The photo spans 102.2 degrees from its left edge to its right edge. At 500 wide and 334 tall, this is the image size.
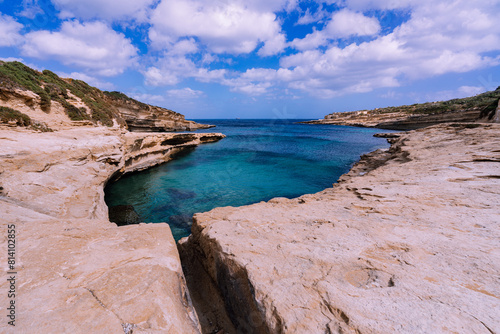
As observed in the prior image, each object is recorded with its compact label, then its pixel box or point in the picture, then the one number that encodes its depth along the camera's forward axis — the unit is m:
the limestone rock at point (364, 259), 2.00
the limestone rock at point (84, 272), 2.03
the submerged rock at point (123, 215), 9.46
